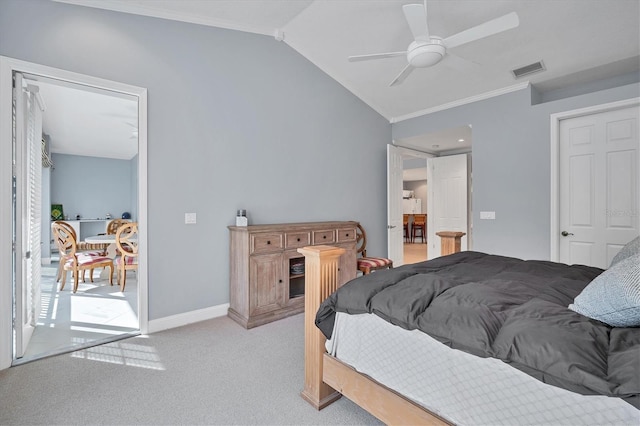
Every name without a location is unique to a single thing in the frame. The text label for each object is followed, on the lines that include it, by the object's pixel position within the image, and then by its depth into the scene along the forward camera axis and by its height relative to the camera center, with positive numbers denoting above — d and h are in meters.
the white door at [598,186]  3.27 +0.29
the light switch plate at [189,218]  3.09 -0.07
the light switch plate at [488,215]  4.12 -0.04
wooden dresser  3.05 -0.60
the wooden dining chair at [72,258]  4.16 -0.65
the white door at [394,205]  4.96 +0.11
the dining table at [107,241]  4.76 -0.45
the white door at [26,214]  2.32 -0.02
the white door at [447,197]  5.79 +0.29
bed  0.93 -0.49
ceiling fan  2.16 +1.33
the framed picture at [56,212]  7.19 -0.02
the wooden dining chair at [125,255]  4.24 -0.59
